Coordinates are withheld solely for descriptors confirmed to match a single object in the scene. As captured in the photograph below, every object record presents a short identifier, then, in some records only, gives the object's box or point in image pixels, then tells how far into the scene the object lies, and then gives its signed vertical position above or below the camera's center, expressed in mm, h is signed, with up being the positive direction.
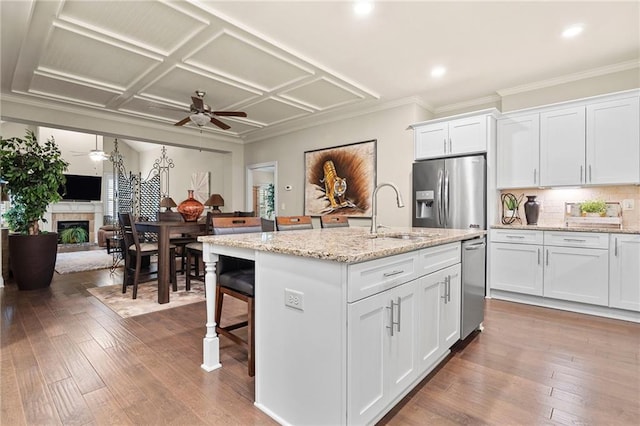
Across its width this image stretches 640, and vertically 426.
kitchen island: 1322 -525
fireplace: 9250 -474
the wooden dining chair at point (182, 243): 4566 -454
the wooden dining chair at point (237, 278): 1963 -444
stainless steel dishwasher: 2348 -582
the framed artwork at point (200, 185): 8014 +695
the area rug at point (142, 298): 3307 -1013
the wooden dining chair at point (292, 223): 2875 -109
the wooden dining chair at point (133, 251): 3684 -480
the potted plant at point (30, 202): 3977 +122
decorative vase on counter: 3789 +23
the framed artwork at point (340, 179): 4992 +549
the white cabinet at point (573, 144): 3207 +750
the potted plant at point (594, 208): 3403 +43
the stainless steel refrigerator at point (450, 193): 3879 +243
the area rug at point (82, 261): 5577 -993
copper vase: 4168 +35
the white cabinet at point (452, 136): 3900 +994
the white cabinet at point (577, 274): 3150 -647
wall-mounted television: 9375 +722
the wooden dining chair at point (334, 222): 3488 -117
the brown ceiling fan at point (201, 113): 3811 +1242
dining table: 3505 -506
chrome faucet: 2209 -54
